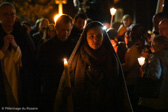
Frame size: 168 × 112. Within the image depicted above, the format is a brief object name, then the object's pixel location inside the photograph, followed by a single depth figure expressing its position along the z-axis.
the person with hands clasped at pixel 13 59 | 4.57
